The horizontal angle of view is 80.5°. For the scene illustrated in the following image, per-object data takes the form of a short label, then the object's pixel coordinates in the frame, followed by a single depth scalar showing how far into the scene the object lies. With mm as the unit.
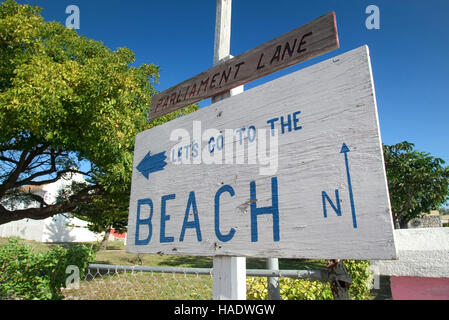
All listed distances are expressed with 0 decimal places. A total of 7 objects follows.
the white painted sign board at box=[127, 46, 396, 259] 910
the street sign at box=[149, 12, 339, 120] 1217
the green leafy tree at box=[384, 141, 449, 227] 19484
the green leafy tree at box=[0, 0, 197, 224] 5520
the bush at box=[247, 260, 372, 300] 2715
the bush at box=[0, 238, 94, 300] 3277
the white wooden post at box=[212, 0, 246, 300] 1197
